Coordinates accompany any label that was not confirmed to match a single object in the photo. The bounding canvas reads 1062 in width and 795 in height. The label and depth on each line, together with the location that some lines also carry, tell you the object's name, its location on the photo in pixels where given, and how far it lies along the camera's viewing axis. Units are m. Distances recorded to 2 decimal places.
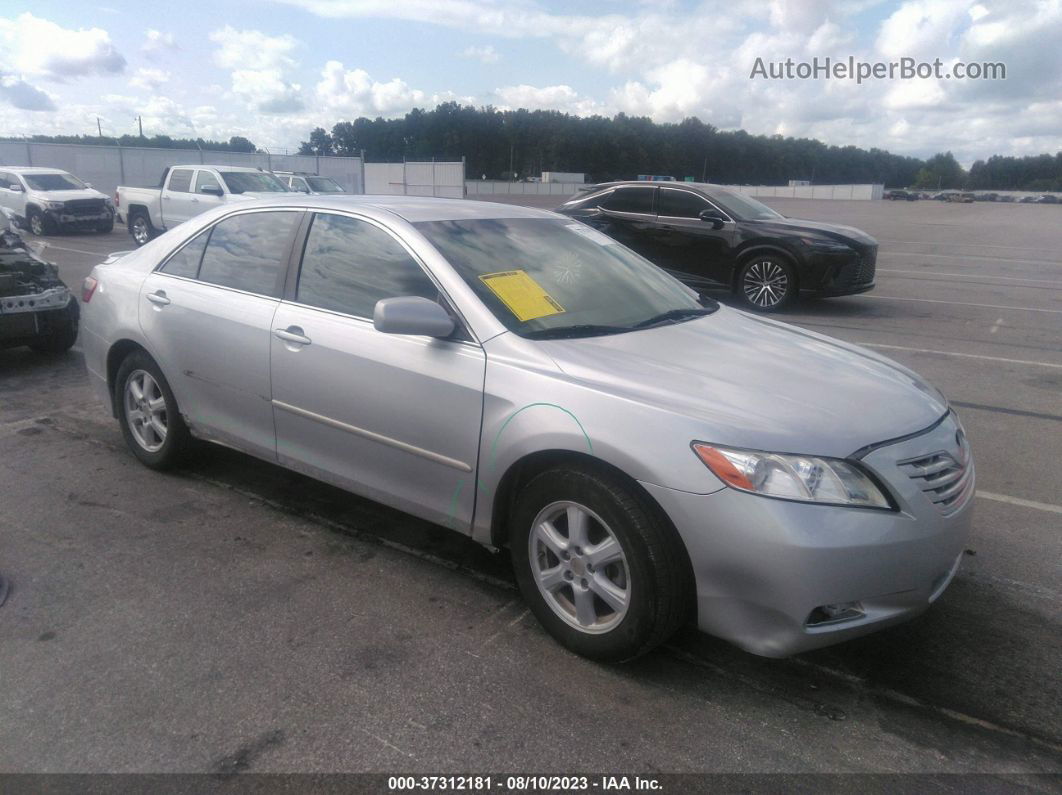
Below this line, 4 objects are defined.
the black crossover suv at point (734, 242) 10.77
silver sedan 2.64
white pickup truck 17.61
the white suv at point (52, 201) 20.45
